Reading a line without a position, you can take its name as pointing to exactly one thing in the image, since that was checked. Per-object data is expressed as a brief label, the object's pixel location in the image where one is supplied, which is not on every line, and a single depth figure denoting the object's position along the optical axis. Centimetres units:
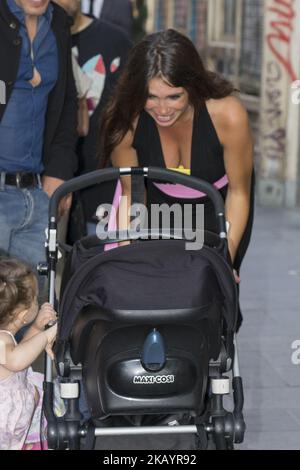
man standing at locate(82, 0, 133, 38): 1177
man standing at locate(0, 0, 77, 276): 795
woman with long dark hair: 731
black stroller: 621
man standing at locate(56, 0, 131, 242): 948
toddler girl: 689
